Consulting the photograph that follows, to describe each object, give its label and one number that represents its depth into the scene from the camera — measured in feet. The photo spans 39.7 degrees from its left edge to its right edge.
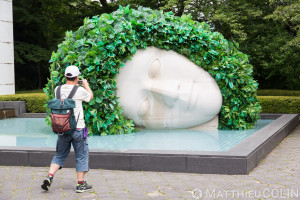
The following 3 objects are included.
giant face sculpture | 32.17
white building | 58.99
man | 17.38
